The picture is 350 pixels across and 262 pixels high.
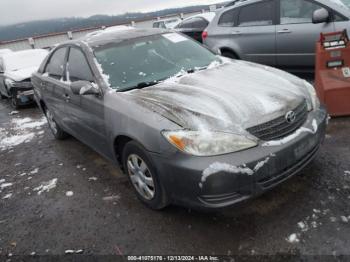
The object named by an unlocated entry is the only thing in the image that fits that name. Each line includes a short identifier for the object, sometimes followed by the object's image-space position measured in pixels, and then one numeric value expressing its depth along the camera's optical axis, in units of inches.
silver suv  218.4
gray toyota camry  102.0
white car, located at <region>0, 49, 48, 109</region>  348.8
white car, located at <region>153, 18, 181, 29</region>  583.7
